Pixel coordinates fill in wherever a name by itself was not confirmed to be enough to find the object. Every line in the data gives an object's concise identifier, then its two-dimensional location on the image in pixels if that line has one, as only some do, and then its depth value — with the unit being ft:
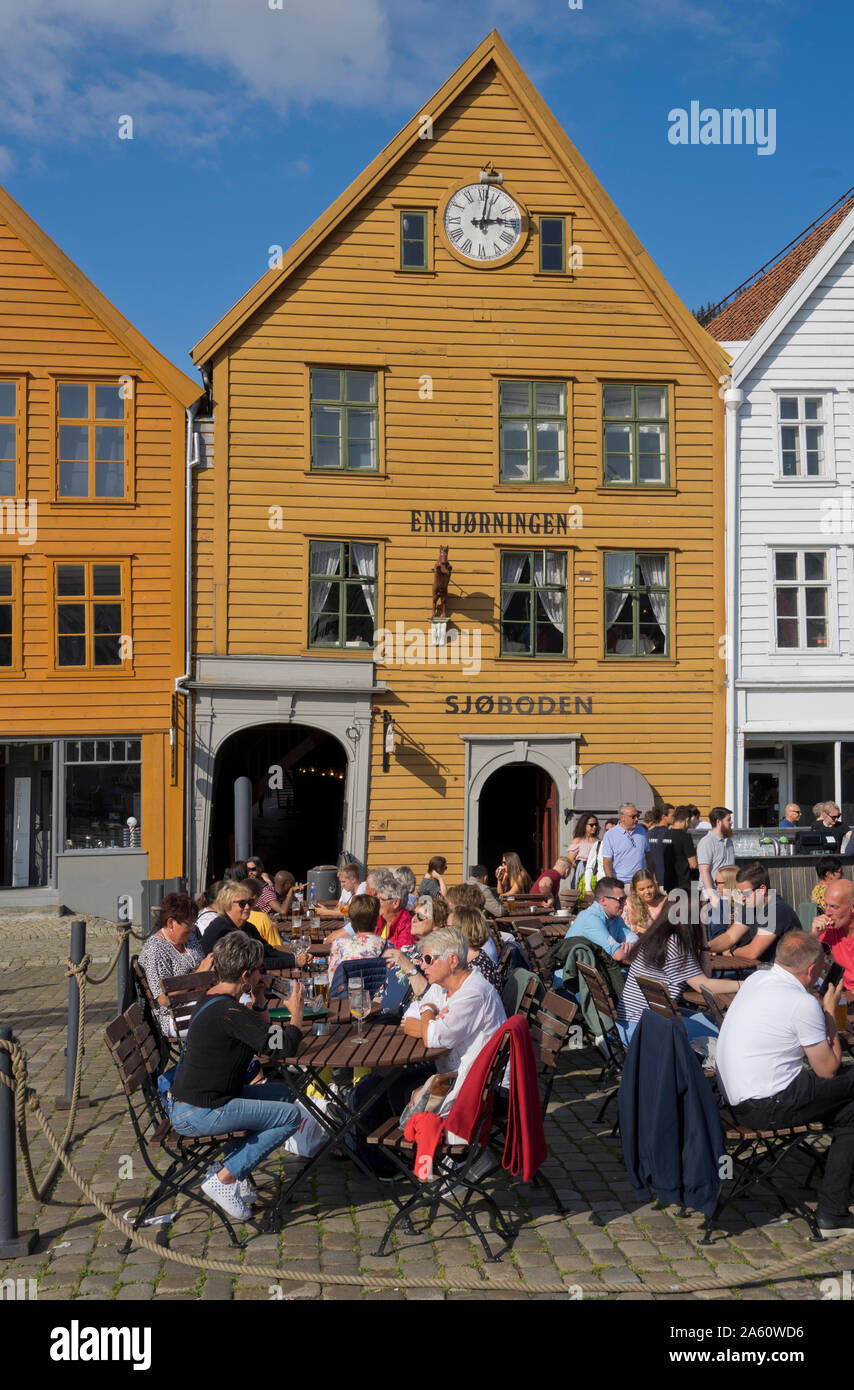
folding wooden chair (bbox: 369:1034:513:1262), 19.76
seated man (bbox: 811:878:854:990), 28.04
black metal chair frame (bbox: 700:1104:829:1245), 20.21
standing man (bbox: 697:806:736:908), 45.57
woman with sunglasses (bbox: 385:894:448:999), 27.91
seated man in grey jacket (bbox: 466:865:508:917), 37.68
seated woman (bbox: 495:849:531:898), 43.57
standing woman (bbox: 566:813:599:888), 50.21
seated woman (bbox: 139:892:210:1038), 27.43
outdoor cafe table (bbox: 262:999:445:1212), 20.63
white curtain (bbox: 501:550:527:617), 65.31
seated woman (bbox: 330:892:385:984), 28.40
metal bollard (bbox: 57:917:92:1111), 28.25
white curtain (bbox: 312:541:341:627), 63.52
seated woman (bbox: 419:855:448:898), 43.73
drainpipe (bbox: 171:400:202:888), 61.77
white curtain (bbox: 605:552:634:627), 66.39
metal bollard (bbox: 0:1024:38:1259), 19.48
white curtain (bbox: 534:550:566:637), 65.77
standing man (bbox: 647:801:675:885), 49.14
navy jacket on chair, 20.12
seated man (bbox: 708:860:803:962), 31.55
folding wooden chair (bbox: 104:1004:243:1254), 20.38
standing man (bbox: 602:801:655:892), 46.09
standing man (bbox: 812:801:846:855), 54.12
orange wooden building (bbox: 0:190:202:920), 61.52
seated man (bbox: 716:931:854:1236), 20.21
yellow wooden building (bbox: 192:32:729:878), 62.80
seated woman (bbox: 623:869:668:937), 28.73
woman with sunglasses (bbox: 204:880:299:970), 30.30
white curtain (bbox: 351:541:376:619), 64.13
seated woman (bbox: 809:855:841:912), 33.99
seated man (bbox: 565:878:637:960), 30.37
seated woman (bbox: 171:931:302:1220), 20.43
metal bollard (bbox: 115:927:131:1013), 31.17
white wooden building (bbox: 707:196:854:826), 66.49
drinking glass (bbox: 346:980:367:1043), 24.16
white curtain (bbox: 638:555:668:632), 66.85
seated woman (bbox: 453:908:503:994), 25.13
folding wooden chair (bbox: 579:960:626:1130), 26.61
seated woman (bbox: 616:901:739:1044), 25.59
